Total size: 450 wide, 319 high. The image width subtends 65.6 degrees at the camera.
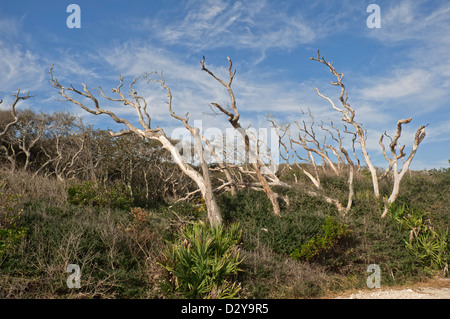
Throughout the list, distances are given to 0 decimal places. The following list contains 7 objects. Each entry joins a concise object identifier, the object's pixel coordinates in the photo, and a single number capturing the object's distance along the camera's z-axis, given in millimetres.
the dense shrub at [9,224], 7795
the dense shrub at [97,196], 13055
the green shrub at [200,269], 7227
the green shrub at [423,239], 9633
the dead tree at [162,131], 11571
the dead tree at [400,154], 12422
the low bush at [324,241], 9609
